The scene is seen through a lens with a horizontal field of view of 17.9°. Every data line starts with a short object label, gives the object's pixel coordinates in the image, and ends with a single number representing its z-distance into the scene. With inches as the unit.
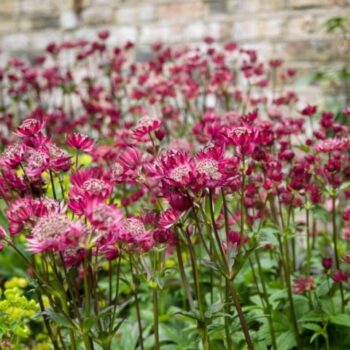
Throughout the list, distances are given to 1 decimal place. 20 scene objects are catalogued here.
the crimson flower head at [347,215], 35.6
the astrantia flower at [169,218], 29.8
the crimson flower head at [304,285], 36.8
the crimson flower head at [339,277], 35.7
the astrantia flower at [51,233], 26.9
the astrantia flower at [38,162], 29.7
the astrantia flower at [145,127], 32.4
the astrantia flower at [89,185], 27.9
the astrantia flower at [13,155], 30.5
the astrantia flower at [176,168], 28.7
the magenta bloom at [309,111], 39.8
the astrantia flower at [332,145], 34.4
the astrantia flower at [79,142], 31.5
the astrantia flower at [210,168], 28.8
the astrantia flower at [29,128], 30.8
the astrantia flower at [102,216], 26.9
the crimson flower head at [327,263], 36.1
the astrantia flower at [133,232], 29.6
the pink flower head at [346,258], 34.6
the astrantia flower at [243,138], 30.2
